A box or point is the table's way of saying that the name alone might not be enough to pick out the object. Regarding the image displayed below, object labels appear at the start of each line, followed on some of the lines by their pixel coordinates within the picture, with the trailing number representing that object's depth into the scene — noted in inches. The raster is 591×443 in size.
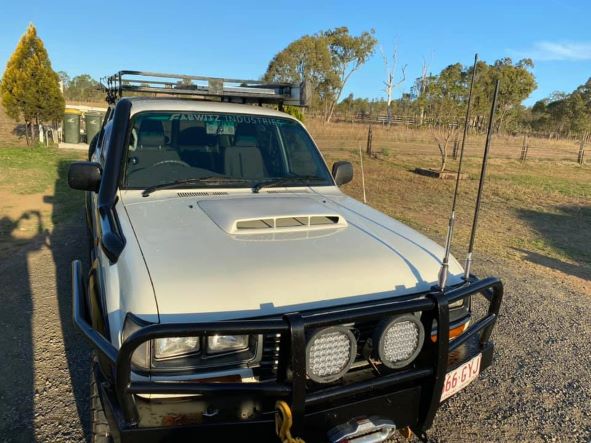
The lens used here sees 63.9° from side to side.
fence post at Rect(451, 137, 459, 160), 800.3
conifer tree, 643.5
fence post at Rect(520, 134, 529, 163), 899.2
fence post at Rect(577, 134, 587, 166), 918.4
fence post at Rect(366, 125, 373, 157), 826.2
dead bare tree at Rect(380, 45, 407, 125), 1641.5
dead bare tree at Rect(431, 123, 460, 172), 627.8
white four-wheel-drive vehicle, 73.8
